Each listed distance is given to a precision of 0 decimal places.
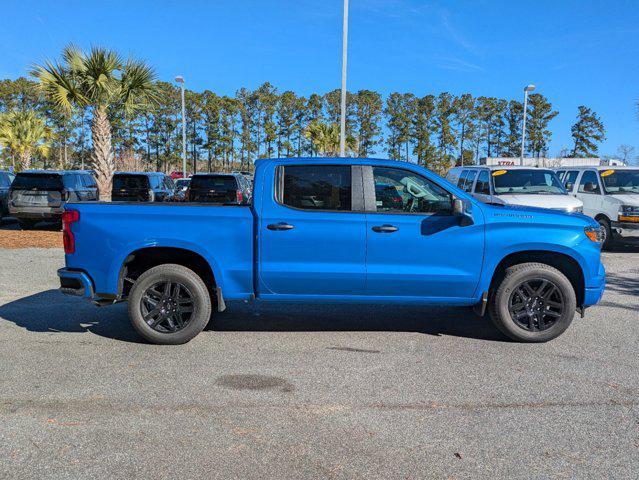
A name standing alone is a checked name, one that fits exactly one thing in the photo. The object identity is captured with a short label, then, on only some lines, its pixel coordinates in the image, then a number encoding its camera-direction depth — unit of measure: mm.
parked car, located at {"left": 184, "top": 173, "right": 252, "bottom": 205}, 15312
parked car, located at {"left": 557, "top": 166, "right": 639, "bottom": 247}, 11594
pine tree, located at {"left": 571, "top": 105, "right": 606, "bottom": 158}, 66500
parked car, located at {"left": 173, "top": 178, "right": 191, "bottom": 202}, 20938
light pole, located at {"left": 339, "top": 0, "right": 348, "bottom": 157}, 17375
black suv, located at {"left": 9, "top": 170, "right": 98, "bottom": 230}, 13781
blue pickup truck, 5008
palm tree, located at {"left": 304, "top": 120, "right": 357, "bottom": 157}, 44000
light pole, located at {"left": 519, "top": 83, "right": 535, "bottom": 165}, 28366
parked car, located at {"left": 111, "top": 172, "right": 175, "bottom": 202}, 18000
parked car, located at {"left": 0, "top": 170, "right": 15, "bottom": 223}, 15641
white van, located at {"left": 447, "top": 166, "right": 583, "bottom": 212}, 10695
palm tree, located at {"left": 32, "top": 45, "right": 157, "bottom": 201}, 15039
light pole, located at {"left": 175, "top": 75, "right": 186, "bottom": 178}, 28750
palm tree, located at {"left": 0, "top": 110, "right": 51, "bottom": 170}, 35375
